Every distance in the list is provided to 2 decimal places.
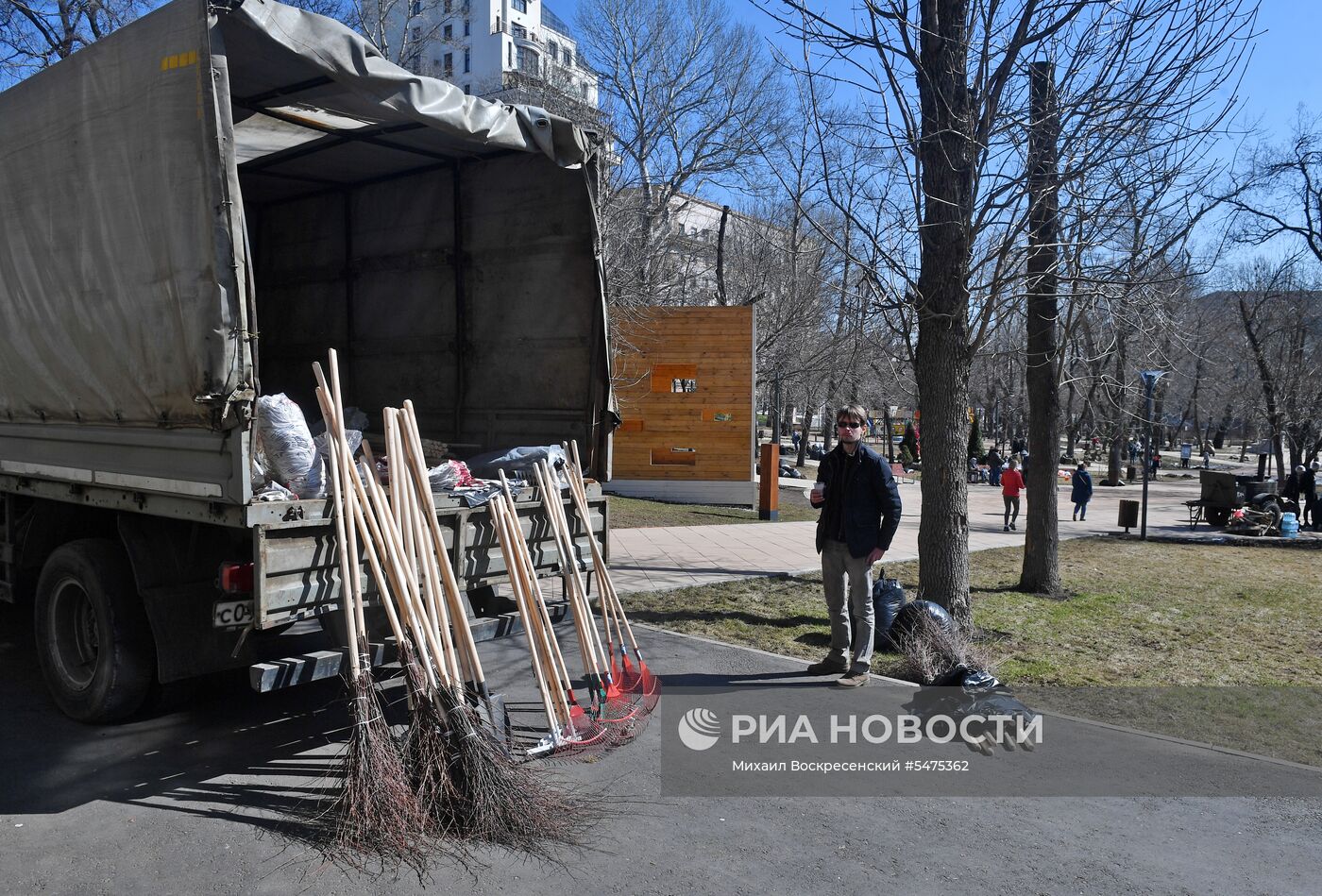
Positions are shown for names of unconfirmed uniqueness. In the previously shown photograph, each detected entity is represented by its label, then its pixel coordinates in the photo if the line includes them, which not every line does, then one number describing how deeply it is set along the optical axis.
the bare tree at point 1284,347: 27.84
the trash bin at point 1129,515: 16.44
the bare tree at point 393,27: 19.55
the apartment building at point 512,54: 24.70
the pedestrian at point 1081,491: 20.11
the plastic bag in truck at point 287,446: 4.48
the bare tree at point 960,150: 7.10
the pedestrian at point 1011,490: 17.83
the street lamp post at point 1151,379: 12.17
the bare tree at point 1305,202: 25.91
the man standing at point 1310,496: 20.01
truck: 4.34
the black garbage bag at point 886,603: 7.12
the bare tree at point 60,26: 15.21
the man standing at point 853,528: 6.21
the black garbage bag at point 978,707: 5.33
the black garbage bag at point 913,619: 6.87
